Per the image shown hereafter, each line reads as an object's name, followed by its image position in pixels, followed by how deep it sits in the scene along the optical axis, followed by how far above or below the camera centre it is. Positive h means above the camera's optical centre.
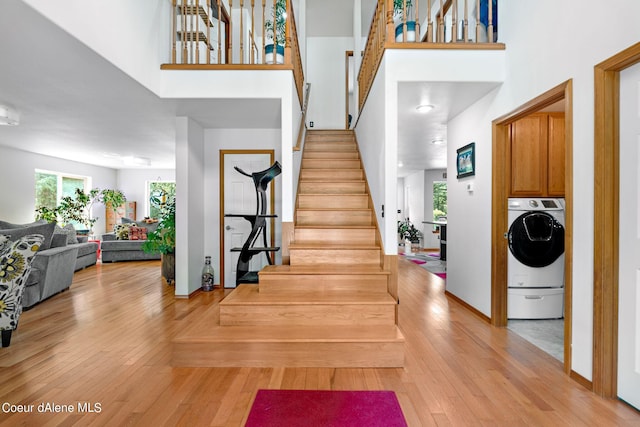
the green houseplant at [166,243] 4.65 -0.47
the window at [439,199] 9.52 +0.34
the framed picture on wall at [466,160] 3.48 +0.56
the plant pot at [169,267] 4.83 -0.85
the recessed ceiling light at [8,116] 3.47 +1.05
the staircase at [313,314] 2.28 -0.82
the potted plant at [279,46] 3.46 +1.79
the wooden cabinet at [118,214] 8.88 -0.08
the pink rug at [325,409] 1.71 -1.12
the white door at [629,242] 1.79 -0.18
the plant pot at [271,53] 3.50 +1.73
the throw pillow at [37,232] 4.09 -0.26
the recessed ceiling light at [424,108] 3.59 +1.16
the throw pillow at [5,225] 5.12 -0.22
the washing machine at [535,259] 3.19 -0.49
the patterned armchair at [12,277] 2.63 -0.55
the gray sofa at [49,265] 3.71 -0.67
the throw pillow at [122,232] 6.91 -0.45
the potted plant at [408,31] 3.07 +1.76
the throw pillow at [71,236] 5.75 -0.44
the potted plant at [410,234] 9.05 -0.67
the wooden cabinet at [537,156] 3.22 +0.55
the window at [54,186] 7.10 +0.59
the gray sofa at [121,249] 6.73 -0.79
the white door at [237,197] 4.72 +0.20
